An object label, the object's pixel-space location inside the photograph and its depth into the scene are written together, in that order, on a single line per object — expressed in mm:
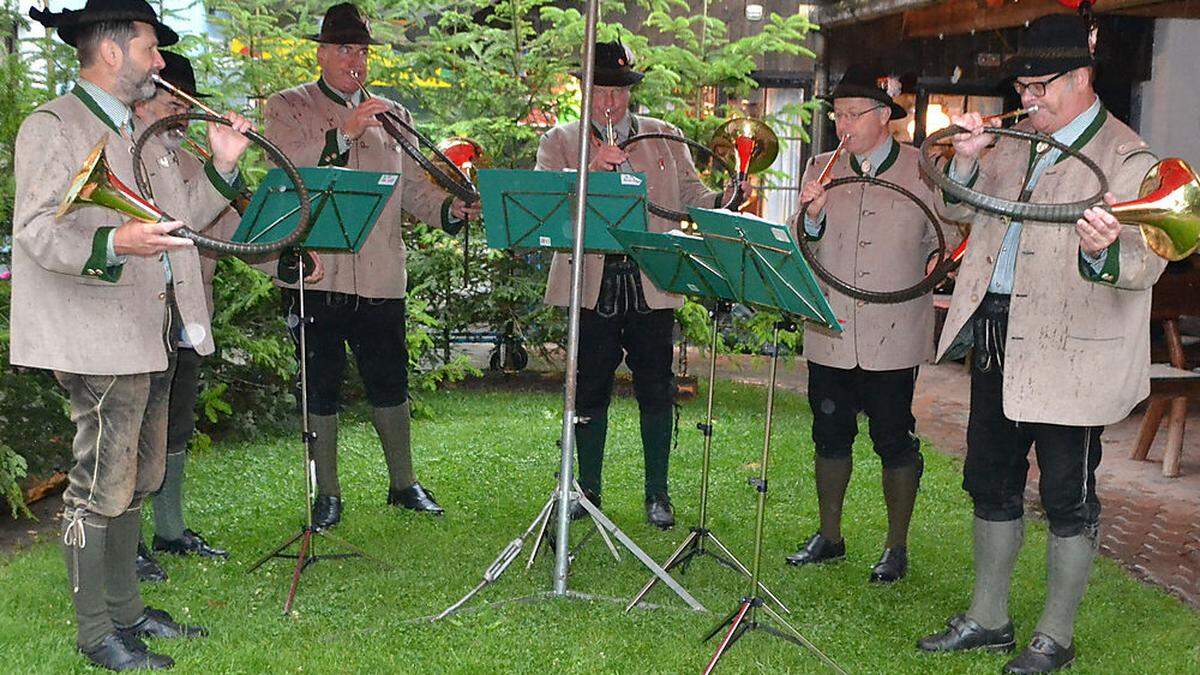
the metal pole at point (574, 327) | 4406
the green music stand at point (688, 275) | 4293
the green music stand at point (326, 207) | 4383
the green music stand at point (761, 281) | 3760
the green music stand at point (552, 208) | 4656
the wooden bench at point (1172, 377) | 7691
